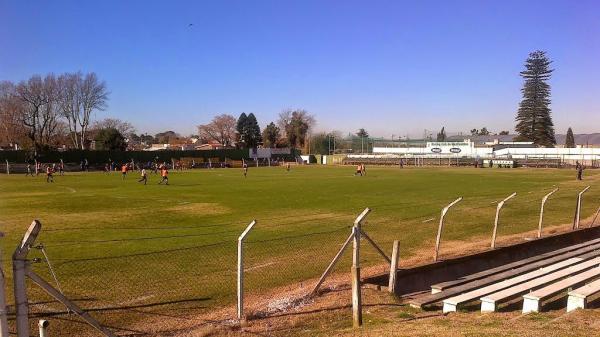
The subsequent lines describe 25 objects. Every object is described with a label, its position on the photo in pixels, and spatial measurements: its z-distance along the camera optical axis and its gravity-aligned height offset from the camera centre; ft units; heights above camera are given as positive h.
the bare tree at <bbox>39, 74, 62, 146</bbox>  151.74 +16.65
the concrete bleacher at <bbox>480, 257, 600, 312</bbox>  26.11 -8.12
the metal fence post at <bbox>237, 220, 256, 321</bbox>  24.76 -6.75
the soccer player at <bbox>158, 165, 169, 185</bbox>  131.51 -5.92
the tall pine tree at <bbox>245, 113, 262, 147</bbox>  434.71 +17.96
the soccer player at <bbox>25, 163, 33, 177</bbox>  185.90 -6.61
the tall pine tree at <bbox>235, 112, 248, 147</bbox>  436.35 +20.98
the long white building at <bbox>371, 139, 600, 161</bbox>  284.20 -1.99
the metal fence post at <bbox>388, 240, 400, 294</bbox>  30.01 -7.44
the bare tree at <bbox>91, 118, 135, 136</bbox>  369.36 +22.51
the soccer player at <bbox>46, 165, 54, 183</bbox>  141.90 -6.27
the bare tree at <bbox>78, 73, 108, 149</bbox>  221.17 +27.41
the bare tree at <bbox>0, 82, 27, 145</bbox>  140.70 +12.49
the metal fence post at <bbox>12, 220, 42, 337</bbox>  14.58 -3.61
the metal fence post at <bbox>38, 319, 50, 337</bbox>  15.23 -5.41
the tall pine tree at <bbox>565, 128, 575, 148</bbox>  450.87 +8.88
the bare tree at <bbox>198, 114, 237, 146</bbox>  481.05 +23.43
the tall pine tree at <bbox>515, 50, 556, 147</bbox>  362.94 +30.58
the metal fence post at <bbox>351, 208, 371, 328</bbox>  24.14 -7.40
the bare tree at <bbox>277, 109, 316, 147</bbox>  471.62 +22.86
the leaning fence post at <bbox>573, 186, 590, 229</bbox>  54.13 -7.96
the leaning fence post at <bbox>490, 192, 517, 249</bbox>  41.81 -7.77
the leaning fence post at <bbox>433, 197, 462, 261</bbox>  36.32 -6.87
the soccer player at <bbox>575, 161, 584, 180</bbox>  149.69 -8.01
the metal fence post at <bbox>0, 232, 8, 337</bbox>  13.67 -4.45
